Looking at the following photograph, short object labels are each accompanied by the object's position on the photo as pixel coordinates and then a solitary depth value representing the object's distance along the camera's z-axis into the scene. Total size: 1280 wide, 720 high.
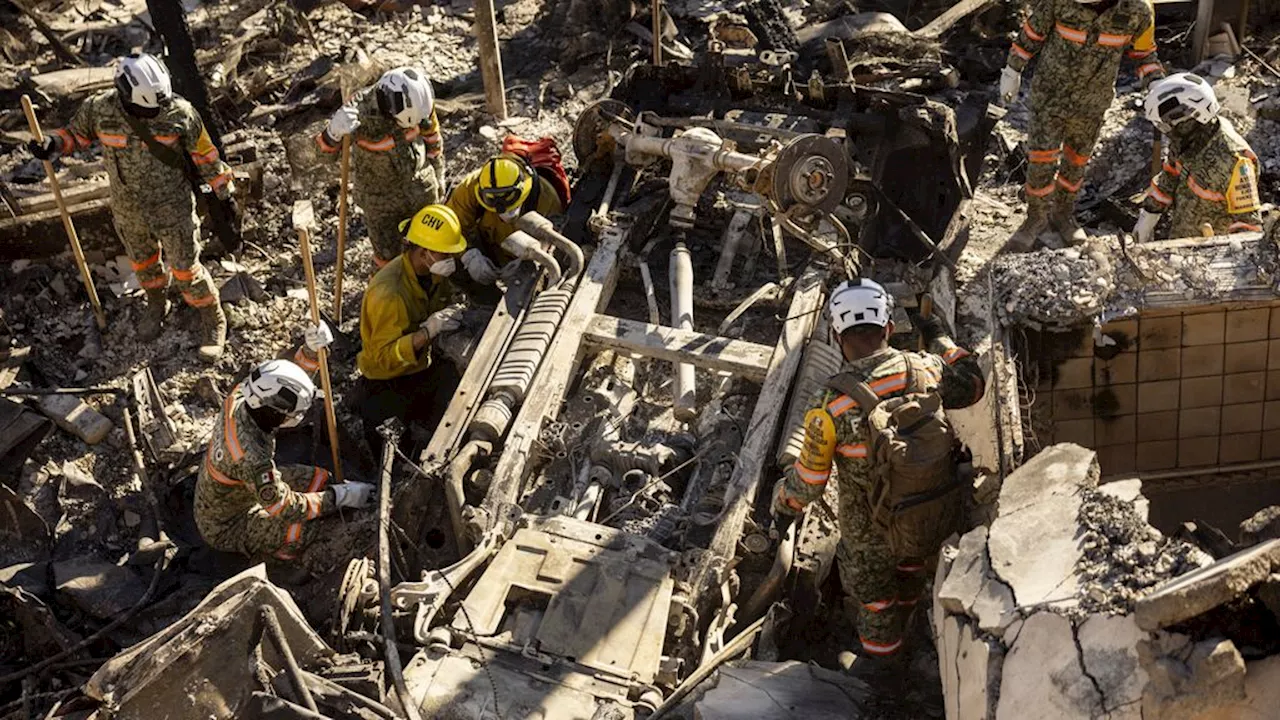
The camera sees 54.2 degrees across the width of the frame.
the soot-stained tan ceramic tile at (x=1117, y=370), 5.79
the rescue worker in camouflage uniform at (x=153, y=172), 8.15
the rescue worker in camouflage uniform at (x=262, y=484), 6.43
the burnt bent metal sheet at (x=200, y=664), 4.84
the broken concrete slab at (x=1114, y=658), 3.63
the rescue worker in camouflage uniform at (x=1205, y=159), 7.00
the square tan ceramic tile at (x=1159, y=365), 5.78
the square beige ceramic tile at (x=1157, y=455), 6.08
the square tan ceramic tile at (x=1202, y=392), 5.87
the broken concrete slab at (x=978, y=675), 4.11
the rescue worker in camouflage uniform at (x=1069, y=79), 8.15
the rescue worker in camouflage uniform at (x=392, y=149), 8.23
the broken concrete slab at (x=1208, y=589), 3.41
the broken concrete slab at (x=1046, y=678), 3.75
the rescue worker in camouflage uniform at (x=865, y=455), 5.38
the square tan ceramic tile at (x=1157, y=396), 5.89
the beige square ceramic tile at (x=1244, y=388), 5.86
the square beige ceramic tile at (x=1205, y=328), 5.66
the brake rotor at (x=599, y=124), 8.63
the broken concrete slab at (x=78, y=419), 8.03
